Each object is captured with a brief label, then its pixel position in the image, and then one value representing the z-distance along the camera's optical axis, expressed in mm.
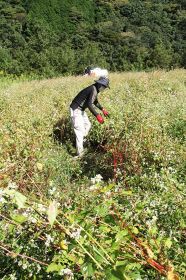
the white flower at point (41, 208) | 2003
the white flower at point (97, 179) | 2308
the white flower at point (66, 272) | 1944
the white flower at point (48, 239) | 2102
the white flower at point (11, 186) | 2037
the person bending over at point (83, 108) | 7582
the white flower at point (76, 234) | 1889
